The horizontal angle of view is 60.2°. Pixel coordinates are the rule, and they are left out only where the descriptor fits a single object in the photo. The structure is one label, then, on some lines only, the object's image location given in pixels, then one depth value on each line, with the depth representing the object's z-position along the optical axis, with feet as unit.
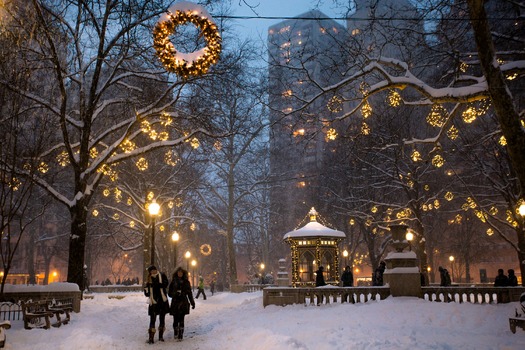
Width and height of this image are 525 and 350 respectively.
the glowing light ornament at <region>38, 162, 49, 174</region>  61.28
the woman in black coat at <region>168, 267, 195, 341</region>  40.78
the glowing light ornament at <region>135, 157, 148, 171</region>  67.92
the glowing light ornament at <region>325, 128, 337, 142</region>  49.81
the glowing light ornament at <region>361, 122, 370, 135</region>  51.28
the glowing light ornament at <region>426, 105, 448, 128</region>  46.75
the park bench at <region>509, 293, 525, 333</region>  35.96
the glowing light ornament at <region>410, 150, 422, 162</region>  69.53
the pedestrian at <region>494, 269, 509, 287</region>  57.06
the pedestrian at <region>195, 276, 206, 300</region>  108.12
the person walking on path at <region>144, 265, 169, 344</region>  38.78
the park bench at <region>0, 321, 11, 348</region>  30.71
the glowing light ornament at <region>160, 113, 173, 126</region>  63.36
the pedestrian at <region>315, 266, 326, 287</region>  65.77
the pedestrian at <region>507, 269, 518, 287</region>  59.62
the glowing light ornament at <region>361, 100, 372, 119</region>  48.14
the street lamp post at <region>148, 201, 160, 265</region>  55.52
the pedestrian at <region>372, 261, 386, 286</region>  74.30
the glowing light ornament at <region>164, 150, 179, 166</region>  73.74
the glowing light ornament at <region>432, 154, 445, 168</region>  55.52
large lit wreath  38.73
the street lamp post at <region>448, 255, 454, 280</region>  184.74
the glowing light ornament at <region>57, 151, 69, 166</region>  65.92
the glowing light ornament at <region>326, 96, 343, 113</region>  48.98
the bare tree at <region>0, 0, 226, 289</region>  55.11
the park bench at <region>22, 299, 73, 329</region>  39.28
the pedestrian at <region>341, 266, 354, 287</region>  71.03
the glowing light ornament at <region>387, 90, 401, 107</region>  47.34
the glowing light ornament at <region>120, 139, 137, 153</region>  65.11
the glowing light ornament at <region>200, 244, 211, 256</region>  158.75
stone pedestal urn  53.52
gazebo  79.56
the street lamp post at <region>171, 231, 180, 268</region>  80.18
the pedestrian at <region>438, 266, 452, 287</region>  71.46
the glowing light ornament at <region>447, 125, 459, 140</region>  50.77
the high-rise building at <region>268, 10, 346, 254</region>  146.41
